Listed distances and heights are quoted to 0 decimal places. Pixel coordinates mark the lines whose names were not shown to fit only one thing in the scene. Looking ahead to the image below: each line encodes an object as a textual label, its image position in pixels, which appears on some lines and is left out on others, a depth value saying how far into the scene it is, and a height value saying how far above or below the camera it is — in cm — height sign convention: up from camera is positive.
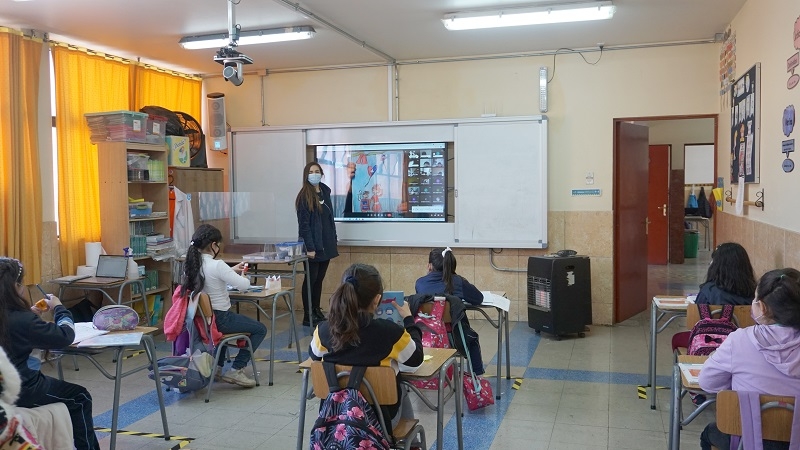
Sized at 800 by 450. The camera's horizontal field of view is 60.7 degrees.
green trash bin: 1267 -88
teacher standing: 680 -30
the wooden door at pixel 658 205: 1180 -17
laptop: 580 -59
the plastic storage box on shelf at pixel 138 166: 633 +31
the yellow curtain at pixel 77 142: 608 +52
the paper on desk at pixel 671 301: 423 -67
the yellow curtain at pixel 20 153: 552 +38
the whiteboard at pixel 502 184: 682 +13
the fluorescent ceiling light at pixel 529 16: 524 +143
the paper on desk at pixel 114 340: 338 -71
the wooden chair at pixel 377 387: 265 -75
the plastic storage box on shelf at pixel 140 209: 636 -9
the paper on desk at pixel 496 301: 441 -69
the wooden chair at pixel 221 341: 455 -96
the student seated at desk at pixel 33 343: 300 -64
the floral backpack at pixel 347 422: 253 -84
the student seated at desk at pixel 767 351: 241 -56
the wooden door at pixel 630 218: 690 -24
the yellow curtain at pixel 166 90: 705 +119
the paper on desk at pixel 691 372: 269 -72
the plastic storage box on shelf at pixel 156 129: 652 +68
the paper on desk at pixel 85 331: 350 -70
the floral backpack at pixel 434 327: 404 -77
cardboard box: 681 +49
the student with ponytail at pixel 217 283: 466 -59
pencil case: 362 -63
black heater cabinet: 628 -91
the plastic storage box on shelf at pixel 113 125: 612 +67
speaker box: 775 +88
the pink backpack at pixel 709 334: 355 -73
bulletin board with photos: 464 +51
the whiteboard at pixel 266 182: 758 +19
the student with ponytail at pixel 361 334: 272 -55
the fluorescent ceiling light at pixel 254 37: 583 +141
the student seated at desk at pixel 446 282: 431 -54
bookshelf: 617 +5
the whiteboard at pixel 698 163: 1276 +60
